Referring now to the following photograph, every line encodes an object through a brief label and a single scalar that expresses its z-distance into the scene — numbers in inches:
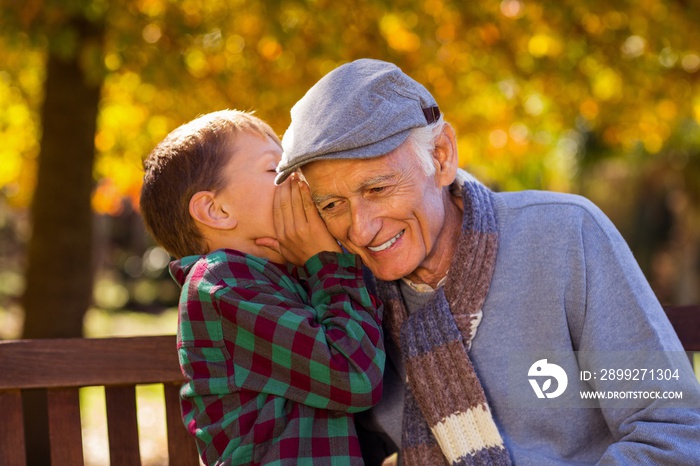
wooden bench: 104.4
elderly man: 84.4
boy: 83.7
